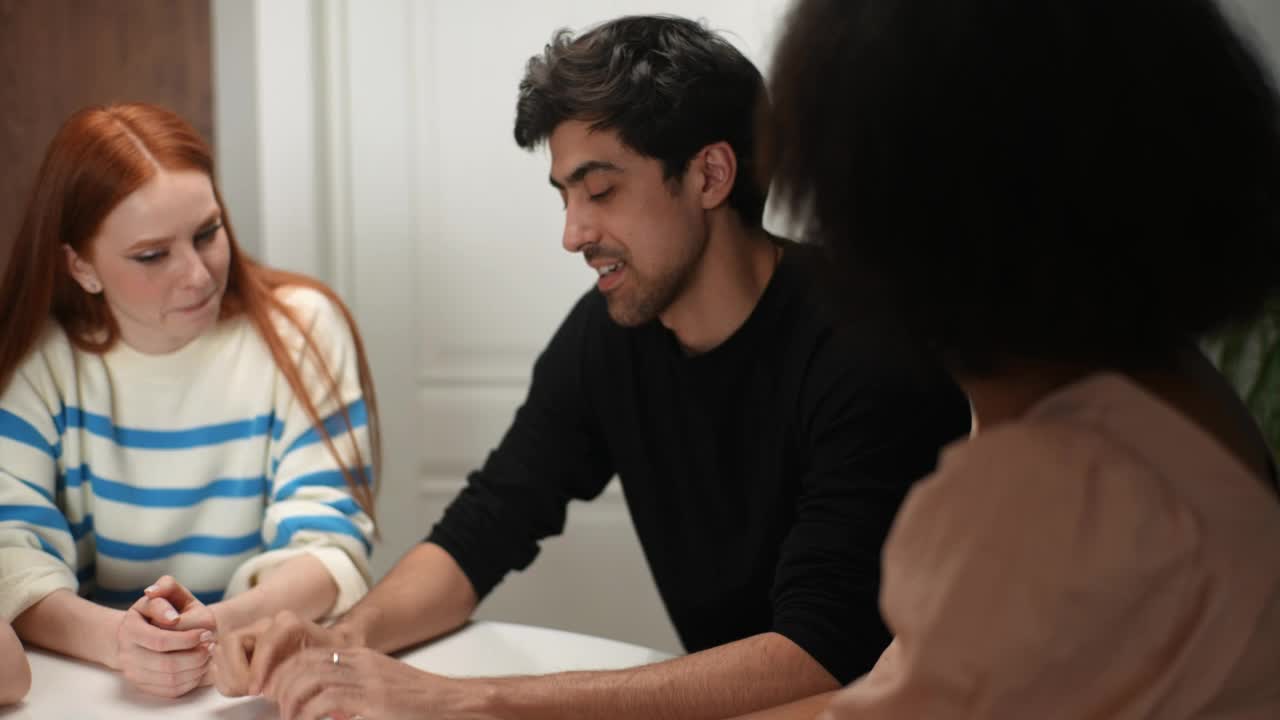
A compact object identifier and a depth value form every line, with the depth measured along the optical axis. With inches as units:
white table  50.4
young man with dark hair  53.9
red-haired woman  64.5
